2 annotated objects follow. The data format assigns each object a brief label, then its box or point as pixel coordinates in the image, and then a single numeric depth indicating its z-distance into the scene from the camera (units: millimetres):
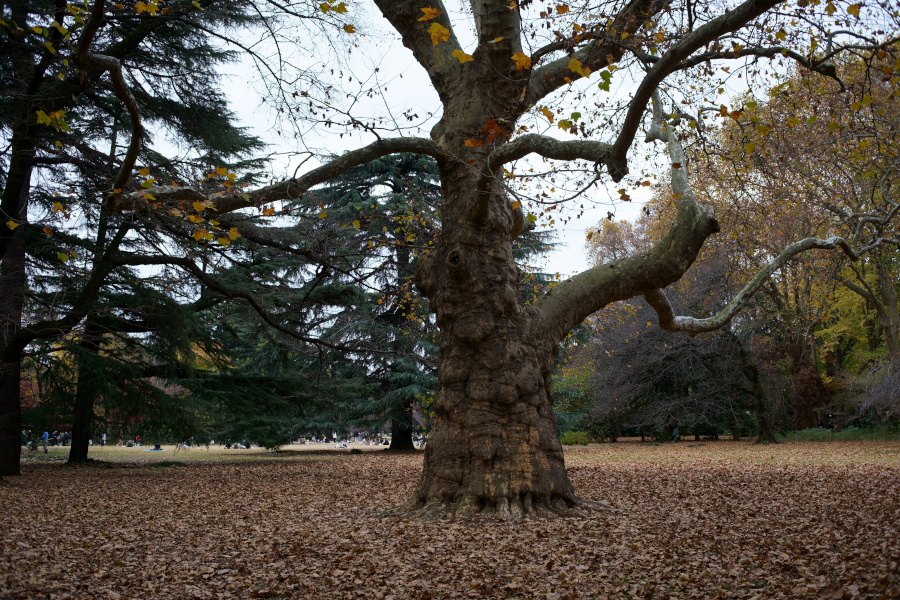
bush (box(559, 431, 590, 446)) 23859
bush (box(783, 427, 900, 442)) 19641
